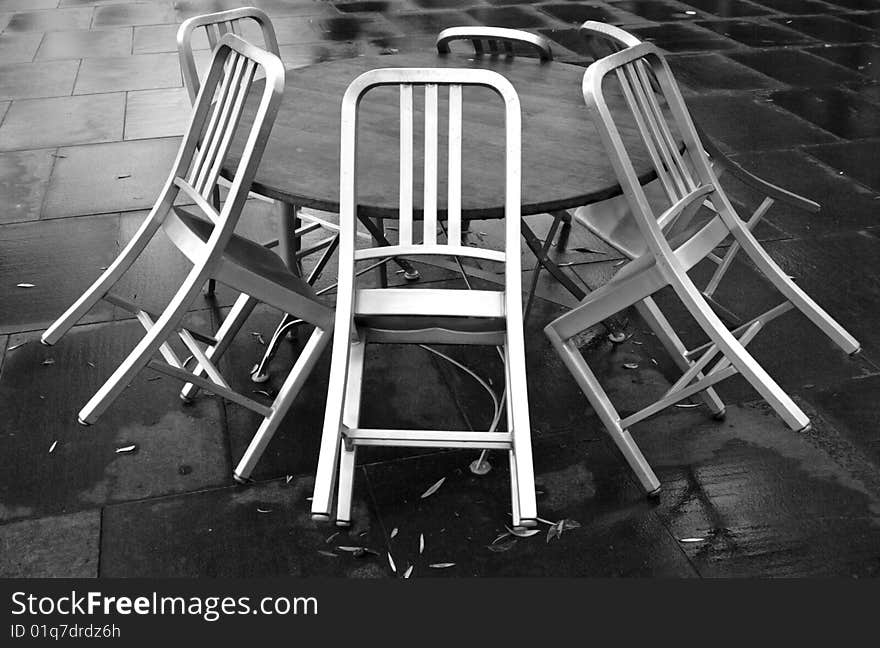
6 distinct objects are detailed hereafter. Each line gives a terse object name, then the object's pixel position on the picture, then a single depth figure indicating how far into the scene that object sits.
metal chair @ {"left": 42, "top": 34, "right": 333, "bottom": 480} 2.24
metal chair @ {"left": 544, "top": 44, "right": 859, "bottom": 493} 2.21
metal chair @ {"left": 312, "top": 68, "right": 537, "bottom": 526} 2.08
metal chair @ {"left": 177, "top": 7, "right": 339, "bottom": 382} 2.95
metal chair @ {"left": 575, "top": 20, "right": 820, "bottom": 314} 2.79
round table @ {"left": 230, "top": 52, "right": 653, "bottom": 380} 2.37
